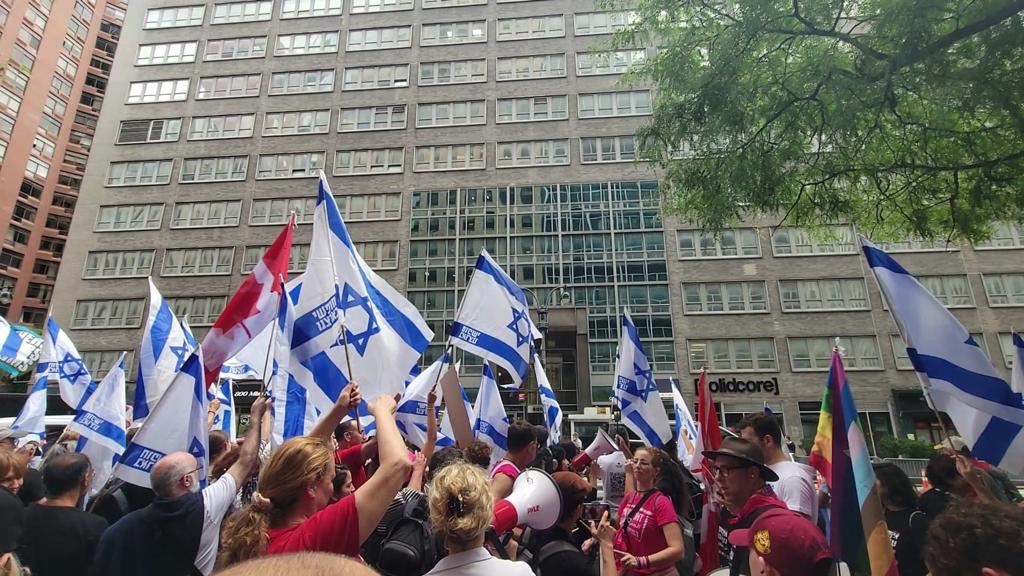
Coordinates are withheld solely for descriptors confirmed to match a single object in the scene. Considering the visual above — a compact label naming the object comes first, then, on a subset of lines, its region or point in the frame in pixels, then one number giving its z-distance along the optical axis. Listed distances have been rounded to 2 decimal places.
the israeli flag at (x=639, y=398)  8.77
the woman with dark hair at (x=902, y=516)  3.85
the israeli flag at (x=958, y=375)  4.07
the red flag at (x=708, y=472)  4.73
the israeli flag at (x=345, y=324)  4.67
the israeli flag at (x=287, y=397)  4.51
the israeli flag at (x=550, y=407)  9.84
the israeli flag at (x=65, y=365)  9.95
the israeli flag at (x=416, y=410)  7.72
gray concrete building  31.62
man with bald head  2.84
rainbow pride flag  2.95
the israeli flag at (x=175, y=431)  3.69
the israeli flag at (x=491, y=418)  8.02
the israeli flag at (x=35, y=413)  8.82
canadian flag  5.02
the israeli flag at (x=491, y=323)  7.39
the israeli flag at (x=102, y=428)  5.83
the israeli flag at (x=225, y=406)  9.47
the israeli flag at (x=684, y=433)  9.10
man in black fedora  3.15
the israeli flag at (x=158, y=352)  6.71
